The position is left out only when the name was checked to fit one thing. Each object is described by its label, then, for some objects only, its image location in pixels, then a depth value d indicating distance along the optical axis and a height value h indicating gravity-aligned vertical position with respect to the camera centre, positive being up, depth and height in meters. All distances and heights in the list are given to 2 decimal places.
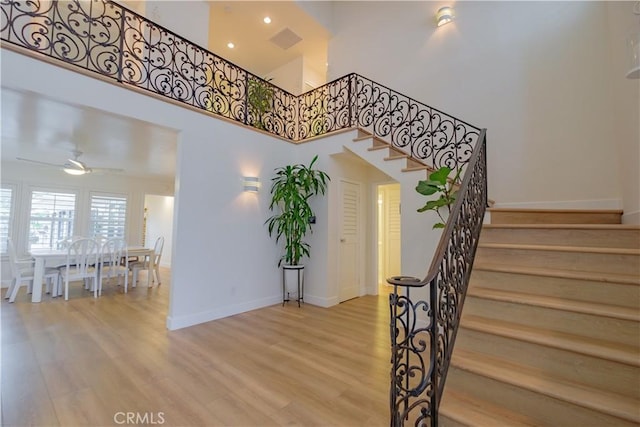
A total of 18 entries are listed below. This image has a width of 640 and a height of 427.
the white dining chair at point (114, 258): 5.32 -0.61
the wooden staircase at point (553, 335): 1.45 -0.66
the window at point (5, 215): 5.63 +0.24
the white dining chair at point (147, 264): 5.85 -0.80
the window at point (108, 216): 6.97 +0.31
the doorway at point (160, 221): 9.20 +0.26
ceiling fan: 4.77 +1.10
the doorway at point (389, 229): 6.36 +0.06
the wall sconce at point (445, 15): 4.64 +3.78
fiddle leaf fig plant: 3.00 +0.50
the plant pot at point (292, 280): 4.55 -0.85
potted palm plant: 4.49 +0.44
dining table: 4.57 -0.62
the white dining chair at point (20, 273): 4.56 -0.82
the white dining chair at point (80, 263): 4.81 -0.67
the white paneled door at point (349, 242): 4.93 -0.21
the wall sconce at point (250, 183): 4.28 +0.74
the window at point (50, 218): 6.09 +0.20
